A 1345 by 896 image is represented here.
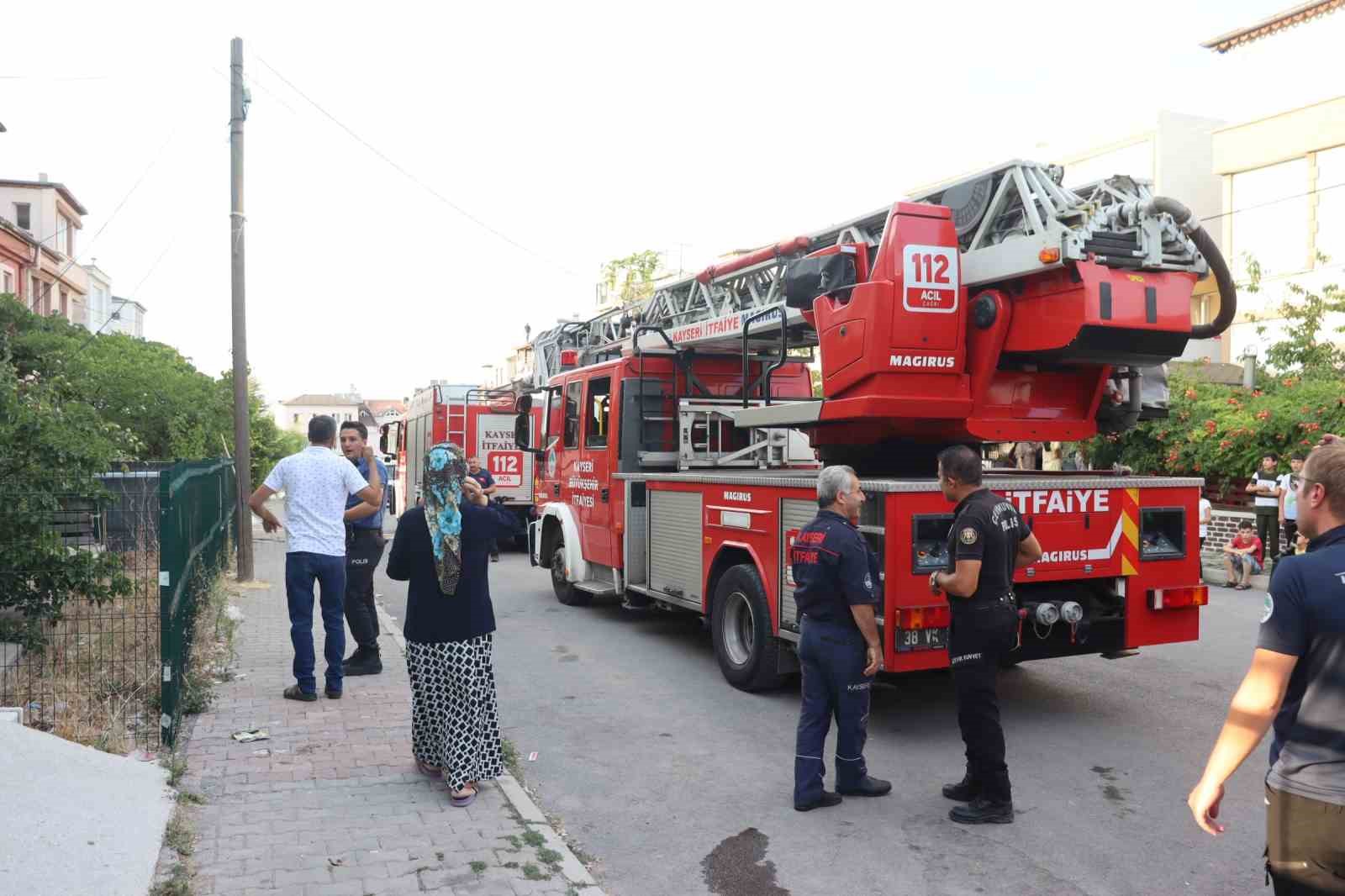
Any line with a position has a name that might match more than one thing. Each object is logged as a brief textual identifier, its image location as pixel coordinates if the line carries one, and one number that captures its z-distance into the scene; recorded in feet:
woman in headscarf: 17.43
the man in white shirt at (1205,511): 39.56
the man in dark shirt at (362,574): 25.85
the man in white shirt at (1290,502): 42.75
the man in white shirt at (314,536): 22.90
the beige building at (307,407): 489.67
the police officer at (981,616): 16.46
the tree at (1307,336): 60.90
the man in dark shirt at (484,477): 20.50
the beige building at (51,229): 131.06
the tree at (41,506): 22.45
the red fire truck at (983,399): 20.51
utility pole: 46.57
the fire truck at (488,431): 64.69
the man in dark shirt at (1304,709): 8.57
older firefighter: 17.22
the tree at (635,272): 132.26
